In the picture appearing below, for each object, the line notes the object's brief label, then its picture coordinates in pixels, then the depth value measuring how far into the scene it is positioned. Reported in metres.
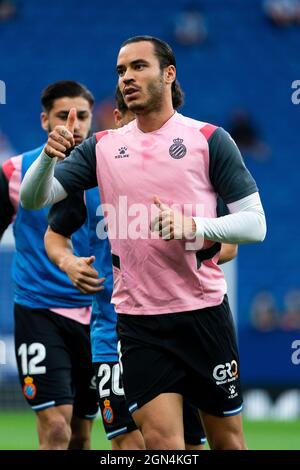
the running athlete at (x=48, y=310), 13.99
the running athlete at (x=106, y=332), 12.40
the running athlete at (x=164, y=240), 10.38
